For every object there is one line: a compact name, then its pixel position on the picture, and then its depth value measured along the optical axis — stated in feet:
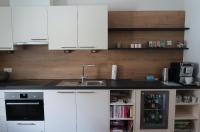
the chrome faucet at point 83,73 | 7.39
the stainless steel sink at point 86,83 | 6.37
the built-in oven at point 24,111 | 6.08
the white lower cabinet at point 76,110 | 6.07
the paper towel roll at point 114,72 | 7.17
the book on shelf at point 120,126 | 6.40
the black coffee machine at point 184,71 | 6.37
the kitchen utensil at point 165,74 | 6.88
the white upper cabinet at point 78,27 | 6.41
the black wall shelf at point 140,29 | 7.00
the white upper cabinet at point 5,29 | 6.45
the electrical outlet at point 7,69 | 7.40
